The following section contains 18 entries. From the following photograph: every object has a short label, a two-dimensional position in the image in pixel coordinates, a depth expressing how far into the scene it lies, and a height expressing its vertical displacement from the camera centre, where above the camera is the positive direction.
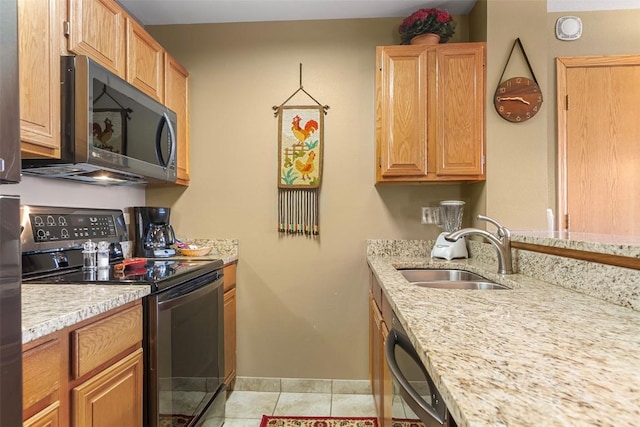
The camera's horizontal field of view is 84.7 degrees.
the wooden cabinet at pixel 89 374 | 0.84 -0.44
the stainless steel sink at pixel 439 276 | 1.77 -0.32
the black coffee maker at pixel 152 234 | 2.15 -0.11
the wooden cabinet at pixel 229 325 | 2.23 -0.71
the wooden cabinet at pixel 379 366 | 1.49 -0.74
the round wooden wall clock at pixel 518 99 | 2.03 +0.67
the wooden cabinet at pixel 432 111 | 2.07 +0.62
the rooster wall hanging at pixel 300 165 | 2.39 +0.35
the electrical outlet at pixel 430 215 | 2.38 +0.00
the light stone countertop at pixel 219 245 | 2.43 -0.20
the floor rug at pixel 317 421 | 1.98 -1.18
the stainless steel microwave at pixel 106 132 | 1.37 +0.38
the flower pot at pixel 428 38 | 2.11 +1.06
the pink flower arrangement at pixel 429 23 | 2.09 +1.16
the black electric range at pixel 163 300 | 1.30 -0.36
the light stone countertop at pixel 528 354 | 0.44 -0.24
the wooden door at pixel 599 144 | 2.31 +0.46
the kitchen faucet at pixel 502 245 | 1.52 -0.14
